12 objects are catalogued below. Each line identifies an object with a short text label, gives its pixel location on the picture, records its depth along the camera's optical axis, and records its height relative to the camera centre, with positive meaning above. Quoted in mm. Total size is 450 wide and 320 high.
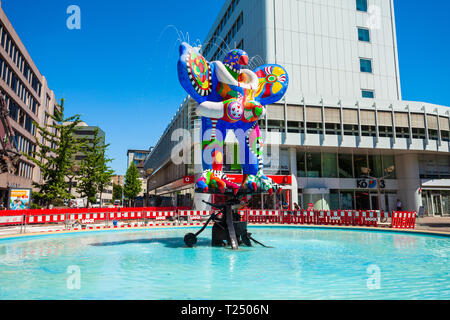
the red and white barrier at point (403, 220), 16266 -710
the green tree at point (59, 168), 24531 +3159
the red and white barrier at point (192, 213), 19453 -371
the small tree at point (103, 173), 33625 +3788
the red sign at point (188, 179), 27895 +2451
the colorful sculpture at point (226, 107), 8695 +2943
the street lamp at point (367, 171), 32294 +3690
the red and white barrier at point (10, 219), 14239 -535
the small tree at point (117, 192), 79500 +3928
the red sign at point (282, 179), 27322 +2419
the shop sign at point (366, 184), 31750 +2265
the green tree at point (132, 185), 58281 +4168
